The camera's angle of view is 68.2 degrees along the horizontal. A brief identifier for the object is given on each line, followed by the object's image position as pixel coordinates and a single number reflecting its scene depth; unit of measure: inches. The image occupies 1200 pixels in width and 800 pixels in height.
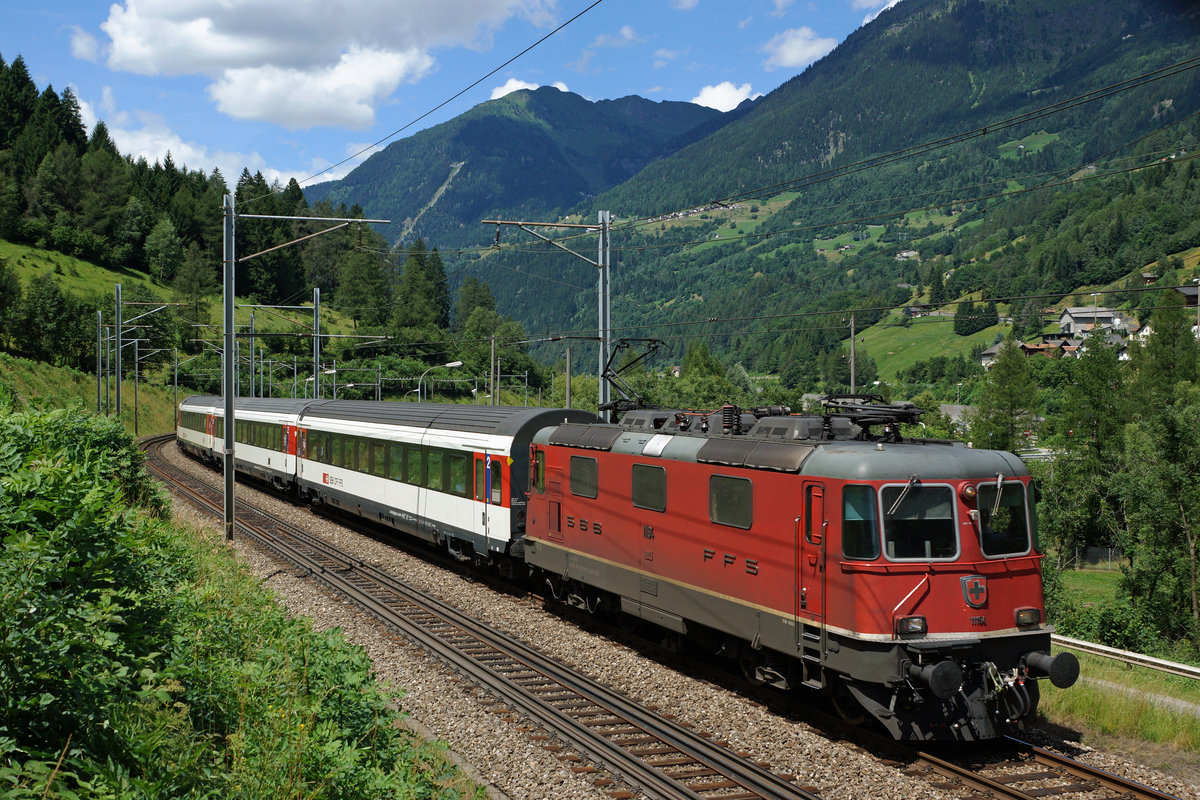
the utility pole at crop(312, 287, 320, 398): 1481.3
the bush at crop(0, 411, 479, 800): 205.8
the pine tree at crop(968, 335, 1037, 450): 2881.4
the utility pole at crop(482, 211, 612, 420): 844.6
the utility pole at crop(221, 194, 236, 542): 850.1
